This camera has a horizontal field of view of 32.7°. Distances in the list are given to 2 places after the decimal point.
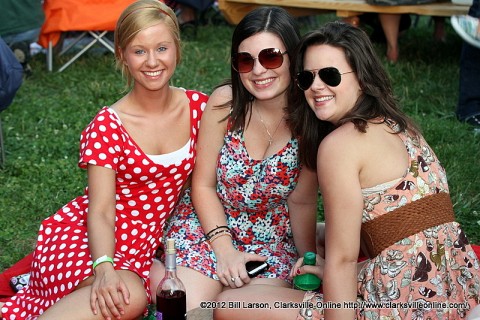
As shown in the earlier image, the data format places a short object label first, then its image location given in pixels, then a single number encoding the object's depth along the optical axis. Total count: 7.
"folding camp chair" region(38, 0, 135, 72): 7.68
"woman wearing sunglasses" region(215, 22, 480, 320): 2.97
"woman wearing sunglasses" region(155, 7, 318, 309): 3.44
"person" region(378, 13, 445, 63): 8.09
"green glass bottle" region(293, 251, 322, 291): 3.29
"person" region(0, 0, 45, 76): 7.18
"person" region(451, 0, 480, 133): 6.44
